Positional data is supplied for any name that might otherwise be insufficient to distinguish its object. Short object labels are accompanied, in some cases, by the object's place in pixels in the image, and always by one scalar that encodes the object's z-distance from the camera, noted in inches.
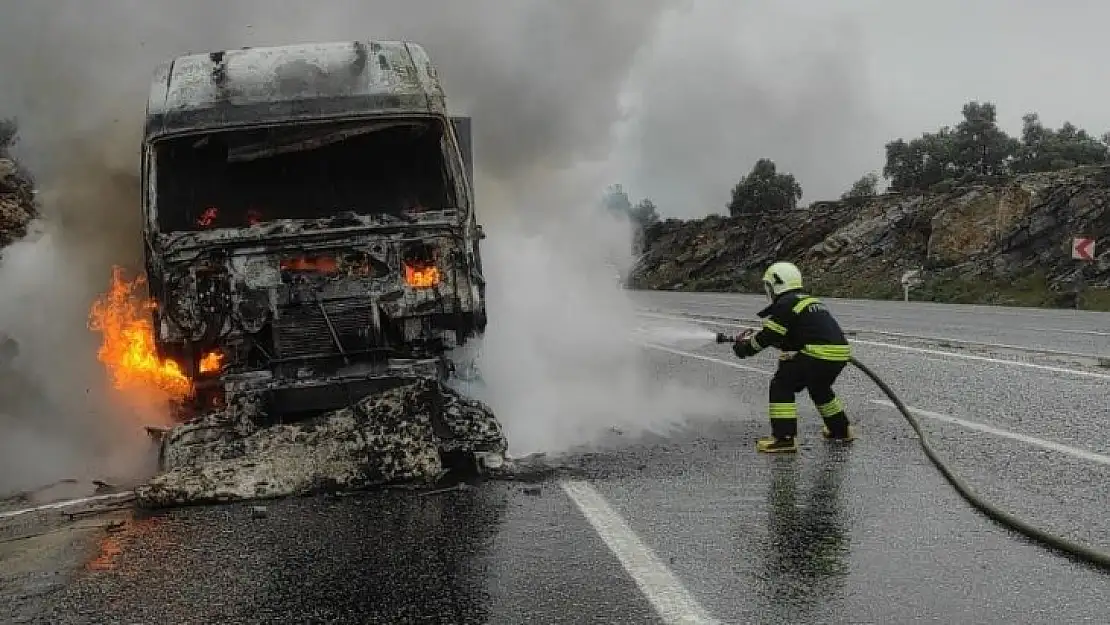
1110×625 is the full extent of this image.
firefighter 275.1
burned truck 264.4
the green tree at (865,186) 2225.6
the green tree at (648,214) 2319.1
